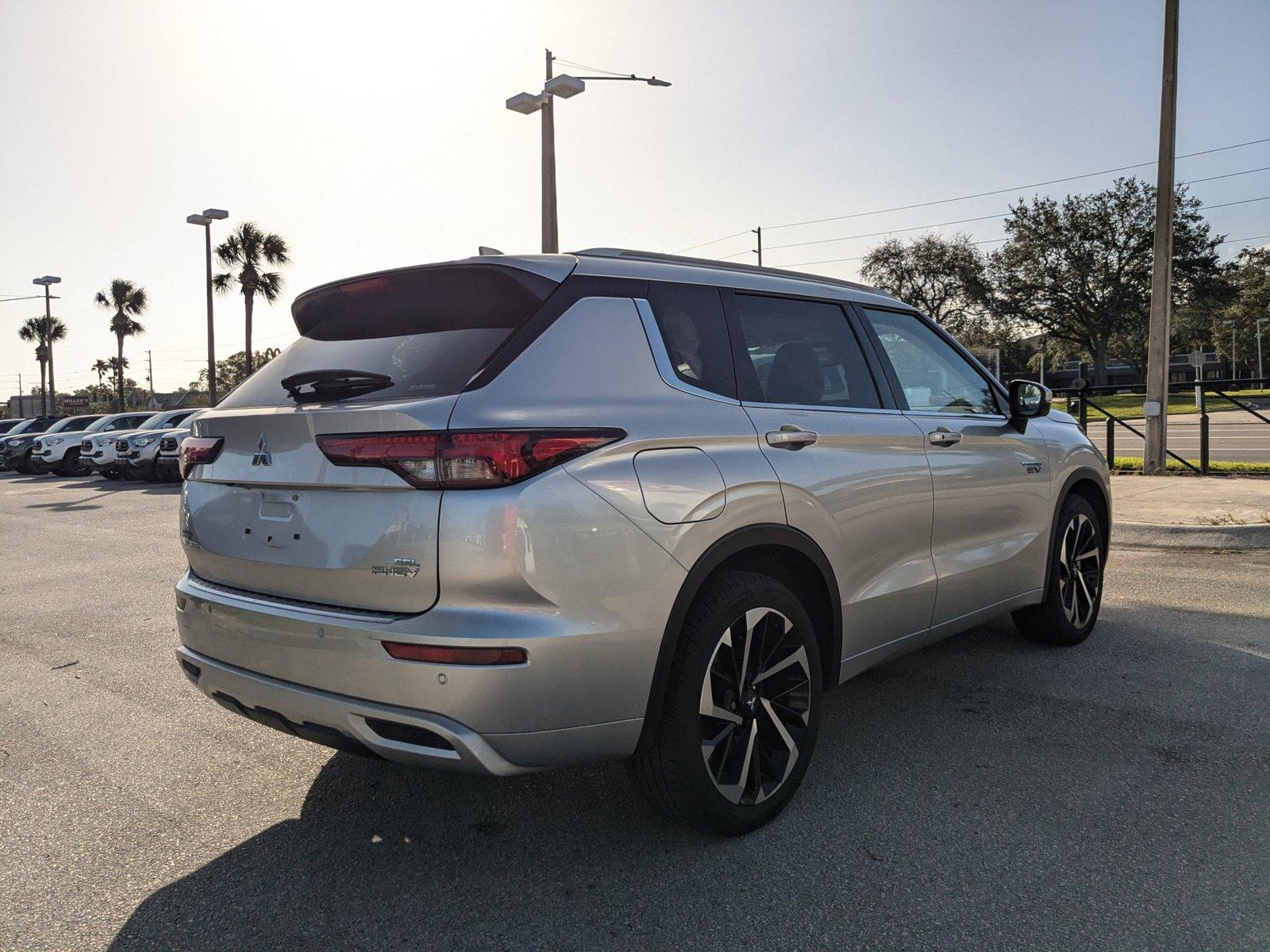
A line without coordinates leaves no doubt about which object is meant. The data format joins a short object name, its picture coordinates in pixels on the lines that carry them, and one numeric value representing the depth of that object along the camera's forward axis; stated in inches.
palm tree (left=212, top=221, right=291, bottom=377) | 1572.3
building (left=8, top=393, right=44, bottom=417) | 3378.4
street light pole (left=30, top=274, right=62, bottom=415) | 1568.7
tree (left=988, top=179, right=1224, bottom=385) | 1941.4
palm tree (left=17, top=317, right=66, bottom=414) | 2580.0
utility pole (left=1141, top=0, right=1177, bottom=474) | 529.3
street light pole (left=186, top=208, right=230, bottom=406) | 1107.3
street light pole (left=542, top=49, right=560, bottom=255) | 530.6
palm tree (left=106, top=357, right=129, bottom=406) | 4025.6
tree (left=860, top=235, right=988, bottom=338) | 2224.4
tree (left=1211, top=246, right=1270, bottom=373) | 2637.8
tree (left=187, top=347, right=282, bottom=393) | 3592.0
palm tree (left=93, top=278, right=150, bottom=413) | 2303.2
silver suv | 102.7
